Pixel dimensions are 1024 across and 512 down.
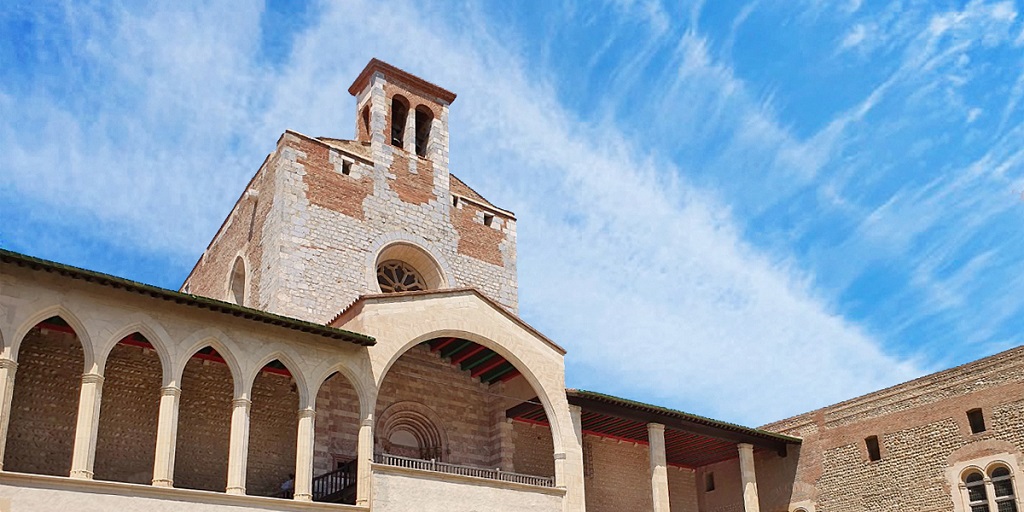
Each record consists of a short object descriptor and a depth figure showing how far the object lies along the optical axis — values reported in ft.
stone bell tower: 70.28
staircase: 56.70
